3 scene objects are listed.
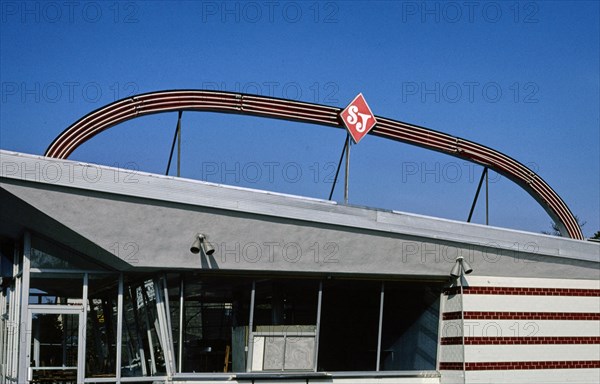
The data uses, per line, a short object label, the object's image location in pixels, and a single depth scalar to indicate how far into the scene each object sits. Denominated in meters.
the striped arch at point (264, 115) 20.16
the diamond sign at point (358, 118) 21.75
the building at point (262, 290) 17.23
